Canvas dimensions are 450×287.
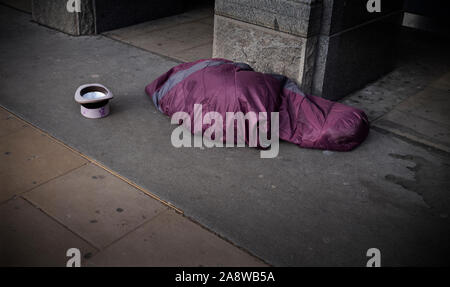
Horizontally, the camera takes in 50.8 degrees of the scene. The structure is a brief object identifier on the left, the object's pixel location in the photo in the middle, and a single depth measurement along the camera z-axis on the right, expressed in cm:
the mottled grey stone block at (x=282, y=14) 429
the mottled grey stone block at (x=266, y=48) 450
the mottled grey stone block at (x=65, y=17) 620
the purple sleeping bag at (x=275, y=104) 398
